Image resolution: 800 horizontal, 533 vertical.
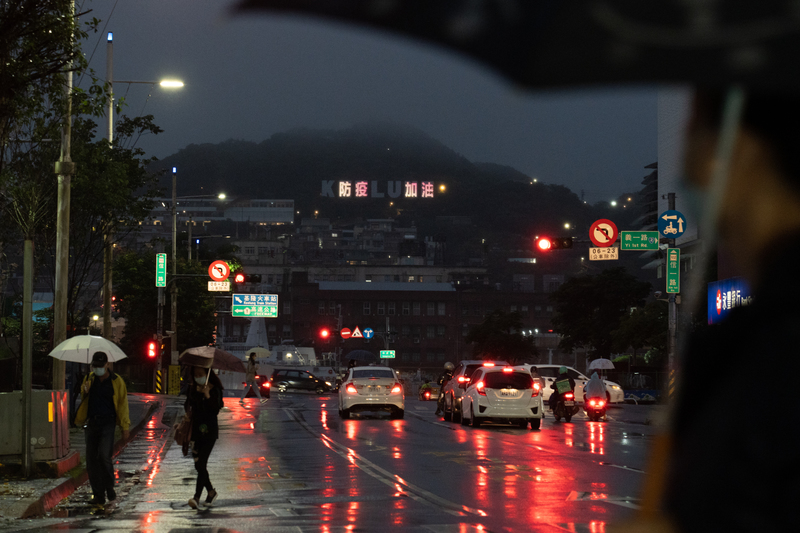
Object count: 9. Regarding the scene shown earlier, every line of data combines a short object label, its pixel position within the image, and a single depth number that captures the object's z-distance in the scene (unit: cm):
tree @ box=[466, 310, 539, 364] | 9494
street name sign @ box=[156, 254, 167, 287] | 5184
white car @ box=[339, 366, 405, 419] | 3159
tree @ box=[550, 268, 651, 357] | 8231
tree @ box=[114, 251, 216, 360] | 6456
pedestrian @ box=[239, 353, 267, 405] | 4234
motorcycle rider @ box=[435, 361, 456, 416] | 3334
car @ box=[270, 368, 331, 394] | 6744
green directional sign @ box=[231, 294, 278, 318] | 6044
